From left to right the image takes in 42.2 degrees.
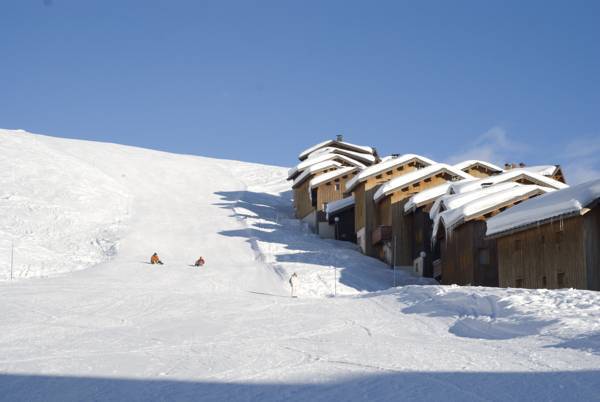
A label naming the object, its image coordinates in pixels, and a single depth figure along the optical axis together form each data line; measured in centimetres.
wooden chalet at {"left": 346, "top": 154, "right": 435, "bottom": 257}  4553
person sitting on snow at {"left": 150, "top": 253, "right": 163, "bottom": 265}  3816
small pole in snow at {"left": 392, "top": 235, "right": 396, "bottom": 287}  3838
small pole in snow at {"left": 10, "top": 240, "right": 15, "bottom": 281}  3761
